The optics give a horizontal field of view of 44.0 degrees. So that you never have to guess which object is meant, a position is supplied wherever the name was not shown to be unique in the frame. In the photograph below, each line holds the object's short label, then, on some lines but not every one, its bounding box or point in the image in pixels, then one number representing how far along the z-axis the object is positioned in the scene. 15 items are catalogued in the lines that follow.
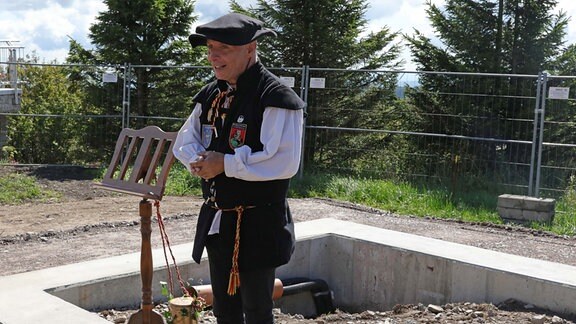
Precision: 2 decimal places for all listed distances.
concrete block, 8.62
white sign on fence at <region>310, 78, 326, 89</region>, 11.15
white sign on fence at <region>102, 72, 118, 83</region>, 12.95
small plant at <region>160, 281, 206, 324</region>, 4.10
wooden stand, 3.49
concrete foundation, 4.52
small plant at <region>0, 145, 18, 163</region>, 15.31
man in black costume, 3.01
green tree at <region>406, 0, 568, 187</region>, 13.98
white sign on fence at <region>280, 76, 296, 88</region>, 10.82
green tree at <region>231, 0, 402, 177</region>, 11.93
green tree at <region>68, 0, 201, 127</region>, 14.98
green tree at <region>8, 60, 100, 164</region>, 15.26
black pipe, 5.92
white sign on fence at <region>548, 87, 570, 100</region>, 9.02
